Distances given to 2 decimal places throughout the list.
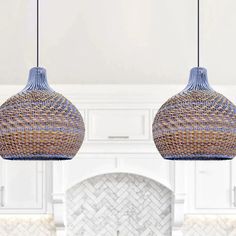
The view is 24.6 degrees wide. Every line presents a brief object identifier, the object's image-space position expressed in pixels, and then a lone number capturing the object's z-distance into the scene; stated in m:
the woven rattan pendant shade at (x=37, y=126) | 2.24
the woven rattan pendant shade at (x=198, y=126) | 2.21
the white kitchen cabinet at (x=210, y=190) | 4.34
